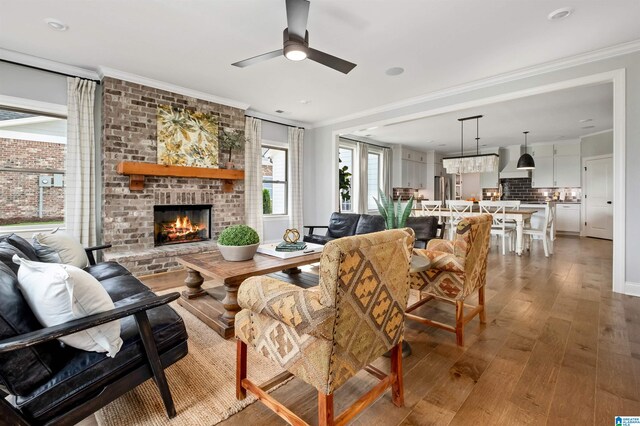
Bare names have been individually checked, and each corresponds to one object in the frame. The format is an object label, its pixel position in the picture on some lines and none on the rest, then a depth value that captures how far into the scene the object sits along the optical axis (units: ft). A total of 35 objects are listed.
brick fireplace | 12.99
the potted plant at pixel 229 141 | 16.65
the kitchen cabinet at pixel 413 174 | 29.94
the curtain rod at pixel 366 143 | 24.87
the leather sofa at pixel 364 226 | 13.15
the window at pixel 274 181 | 20.12
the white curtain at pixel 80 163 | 12.48
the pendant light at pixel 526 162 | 24.91
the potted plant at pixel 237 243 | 8.54
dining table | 17.42
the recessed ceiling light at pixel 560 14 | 8.69
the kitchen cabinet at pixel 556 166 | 26.50
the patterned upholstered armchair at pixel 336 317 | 3.65
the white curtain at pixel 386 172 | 28.45
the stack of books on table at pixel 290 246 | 9.72
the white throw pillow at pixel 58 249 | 7.79
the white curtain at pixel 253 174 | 18.06
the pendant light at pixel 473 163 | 23.35
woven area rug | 4.78
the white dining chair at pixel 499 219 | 17.87
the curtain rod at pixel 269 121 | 18.47
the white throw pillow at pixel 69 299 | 3.89
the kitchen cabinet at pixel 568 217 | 26.29
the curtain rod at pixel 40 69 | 11.40
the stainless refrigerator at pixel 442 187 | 33.71
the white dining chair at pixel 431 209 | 20.78
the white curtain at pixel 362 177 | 25.96
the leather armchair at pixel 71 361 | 3.57
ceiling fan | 7.45
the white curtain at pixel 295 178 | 20.72
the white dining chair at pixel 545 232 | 17.47
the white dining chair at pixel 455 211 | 19.84
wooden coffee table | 7.61
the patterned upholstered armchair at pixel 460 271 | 7.02
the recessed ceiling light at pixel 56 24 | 9.31
